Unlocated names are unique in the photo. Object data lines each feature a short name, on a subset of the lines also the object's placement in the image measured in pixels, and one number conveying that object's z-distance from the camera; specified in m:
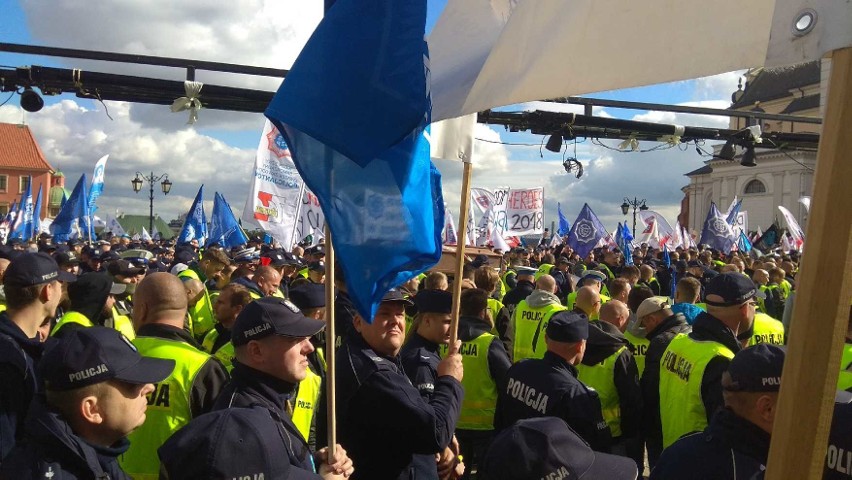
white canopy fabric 1.52
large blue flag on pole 2.70
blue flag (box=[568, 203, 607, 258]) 17.48
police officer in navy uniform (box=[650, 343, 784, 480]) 2.68
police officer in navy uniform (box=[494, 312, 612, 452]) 4.34
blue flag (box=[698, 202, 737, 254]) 19.66
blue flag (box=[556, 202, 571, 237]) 27.50
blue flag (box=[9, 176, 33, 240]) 23.11
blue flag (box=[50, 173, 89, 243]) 18.56
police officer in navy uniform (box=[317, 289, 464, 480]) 3.34
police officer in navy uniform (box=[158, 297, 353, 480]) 2.24
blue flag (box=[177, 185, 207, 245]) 18.33
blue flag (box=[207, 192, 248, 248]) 15.41
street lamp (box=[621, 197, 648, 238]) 45.58
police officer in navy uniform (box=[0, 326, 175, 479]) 2.49
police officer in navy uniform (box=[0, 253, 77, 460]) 3.70
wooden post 1.40
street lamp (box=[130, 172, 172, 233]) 32.41
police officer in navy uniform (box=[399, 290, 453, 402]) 4.56
